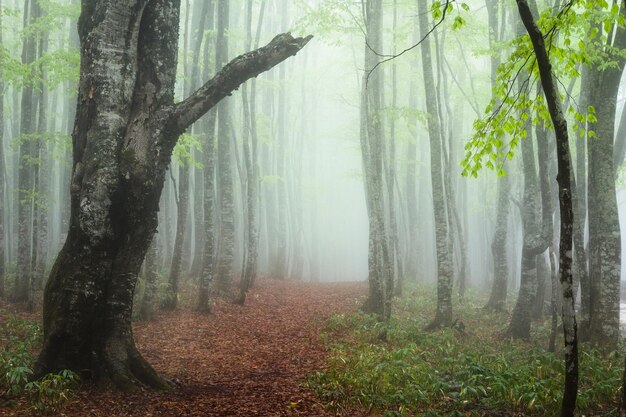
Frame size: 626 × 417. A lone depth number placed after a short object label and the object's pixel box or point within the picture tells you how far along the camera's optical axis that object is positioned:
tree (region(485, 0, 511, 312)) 14.74
